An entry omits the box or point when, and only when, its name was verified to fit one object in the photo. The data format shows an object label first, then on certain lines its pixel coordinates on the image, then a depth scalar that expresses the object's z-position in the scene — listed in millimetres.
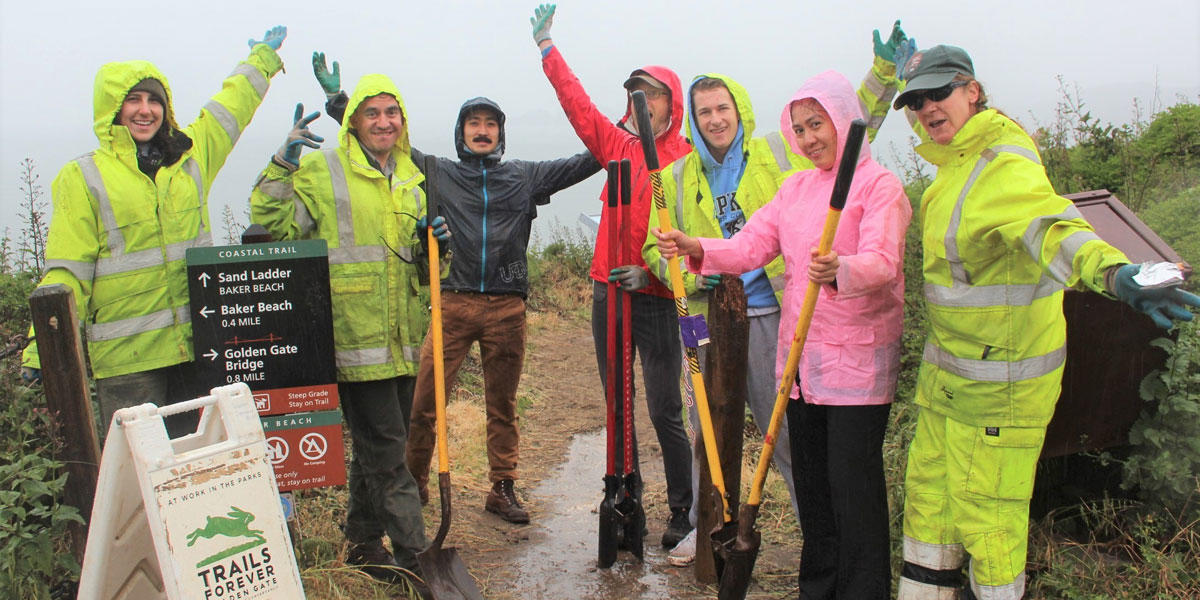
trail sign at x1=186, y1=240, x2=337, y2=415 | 3709
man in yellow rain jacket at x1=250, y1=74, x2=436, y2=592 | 3951
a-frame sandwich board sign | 2771
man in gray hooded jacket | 5031
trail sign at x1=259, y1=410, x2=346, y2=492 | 3826
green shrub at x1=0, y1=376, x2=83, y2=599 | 3170
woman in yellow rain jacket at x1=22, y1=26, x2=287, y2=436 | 3598
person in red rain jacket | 4621
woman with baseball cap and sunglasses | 2885
